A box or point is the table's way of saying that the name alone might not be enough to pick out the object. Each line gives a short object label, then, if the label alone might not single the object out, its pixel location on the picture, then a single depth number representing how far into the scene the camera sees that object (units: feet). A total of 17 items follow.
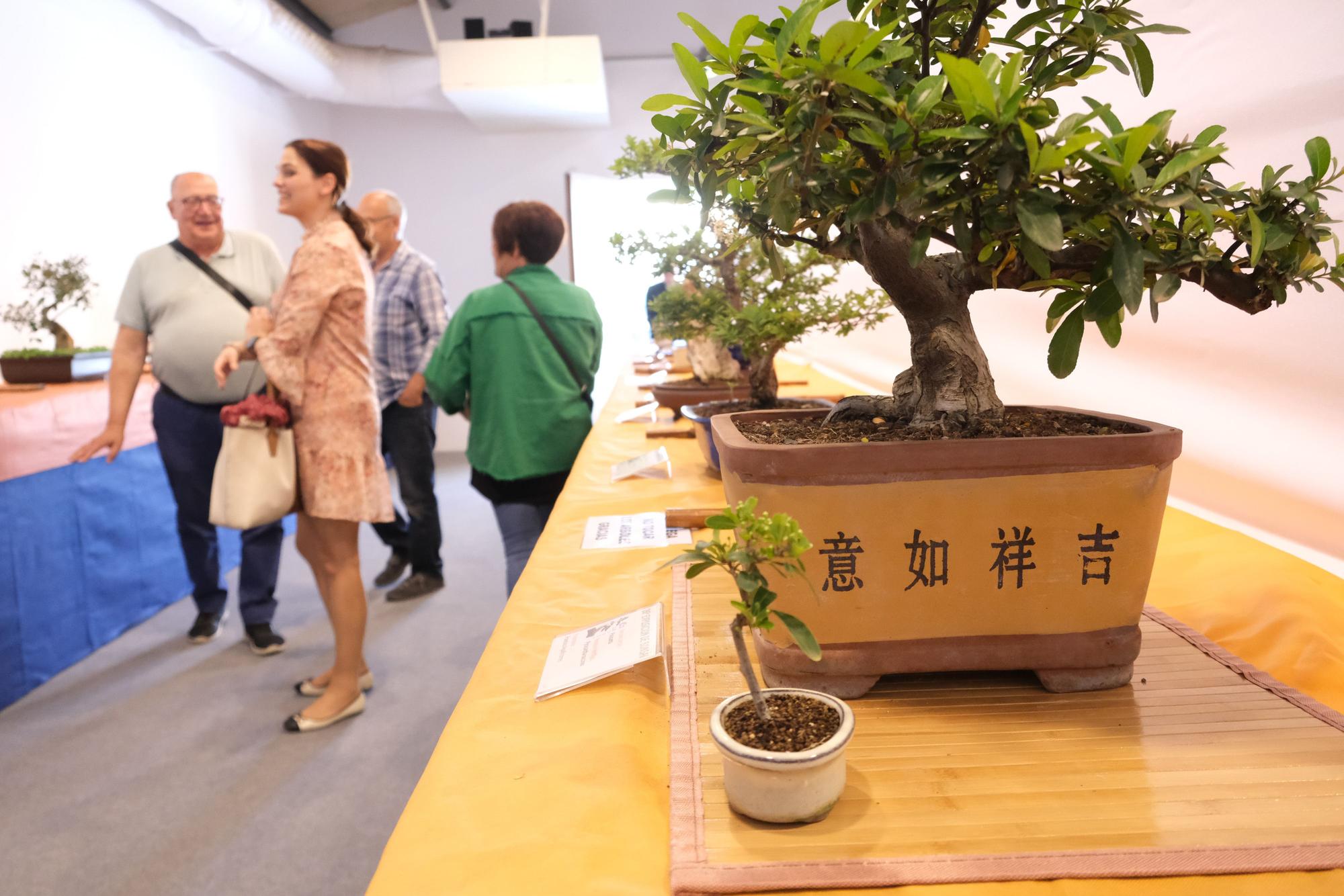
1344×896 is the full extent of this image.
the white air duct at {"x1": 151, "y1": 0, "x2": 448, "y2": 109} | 13.14
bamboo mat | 1.62
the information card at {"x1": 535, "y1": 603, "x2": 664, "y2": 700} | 2.45
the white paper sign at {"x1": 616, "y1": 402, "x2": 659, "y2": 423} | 7.18
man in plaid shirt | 9.64
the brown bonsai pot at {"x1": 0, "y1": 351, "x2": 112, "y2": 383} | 8.62
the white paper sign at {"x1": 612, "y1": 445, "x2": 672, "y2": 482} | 5.10
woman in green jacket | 6.54
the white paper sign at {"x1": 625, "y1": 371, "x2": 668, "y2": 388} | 9.16
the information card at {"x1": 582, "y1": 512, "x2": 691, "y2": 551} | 3.92
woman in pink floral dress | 5.58
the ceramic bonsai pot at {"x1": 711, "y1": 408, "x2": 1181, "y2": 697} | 2.17
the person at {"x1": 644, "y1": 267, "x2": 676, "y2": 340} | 13.94
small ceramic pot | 1.69
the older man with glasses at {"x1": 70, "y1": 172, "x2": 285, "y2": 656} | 7.61
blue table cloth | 7.17
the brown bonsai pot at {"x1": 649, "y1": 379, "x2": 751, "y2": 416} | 6.28
